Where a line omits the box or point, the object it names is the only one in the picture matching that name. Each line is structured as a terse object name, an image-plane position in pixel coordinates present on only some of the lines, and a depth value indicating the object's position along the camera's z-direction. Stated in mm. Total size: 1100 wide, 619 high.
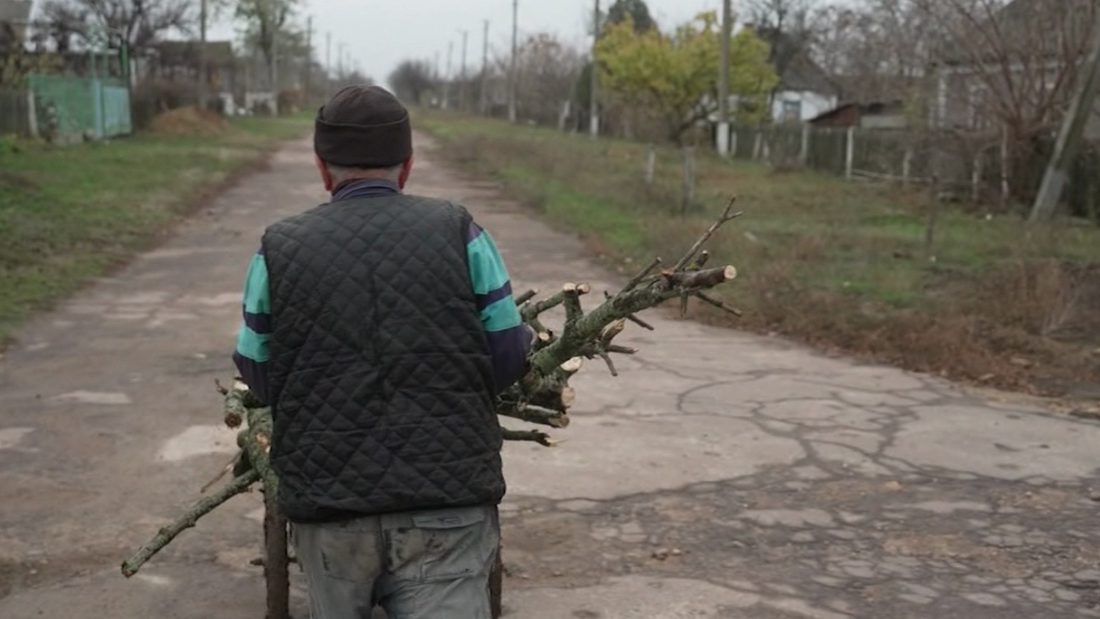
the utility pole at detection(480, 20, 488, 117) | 84375
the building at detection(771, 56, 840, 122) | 55875
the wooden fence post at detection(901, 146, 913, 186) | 24064
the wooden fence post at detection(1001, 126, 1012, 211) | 19344
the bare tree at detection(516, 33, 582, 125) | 67688
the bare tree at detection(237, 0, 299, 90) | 77500
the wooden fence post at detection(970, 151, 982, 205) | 20219
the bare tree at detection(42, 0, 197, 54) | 44656
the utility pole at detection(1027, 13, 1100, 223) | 14344
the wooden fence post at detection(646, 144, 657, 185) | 20062
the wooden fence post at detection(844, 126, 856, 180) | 29328
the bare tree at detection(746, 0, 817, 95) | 56031
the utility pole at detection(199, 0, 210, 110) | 46894
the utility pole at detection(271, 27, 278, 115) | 77369
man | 2561
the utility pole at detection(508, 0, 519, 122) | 69562
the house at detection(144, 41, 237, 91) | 49812
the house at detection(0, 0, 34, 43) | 35562
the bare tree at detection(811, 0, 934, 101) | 24281
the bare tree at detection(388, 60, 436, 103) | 132050
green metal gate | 29344
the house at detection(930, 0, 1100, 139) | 18031
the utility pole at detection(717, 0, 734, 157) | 34438
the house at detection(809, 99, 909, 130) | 37084
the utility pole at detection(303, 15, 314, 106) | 97225
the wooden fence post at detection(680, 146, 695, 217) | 17344
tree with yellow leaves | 42562
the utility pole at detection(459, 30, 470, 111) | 101625
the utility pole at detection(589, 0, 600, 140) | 49156
